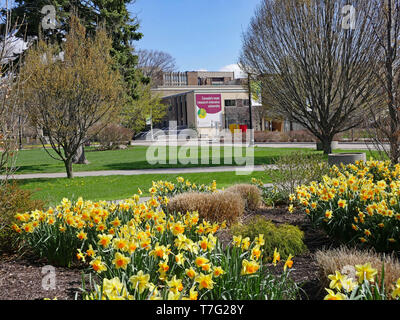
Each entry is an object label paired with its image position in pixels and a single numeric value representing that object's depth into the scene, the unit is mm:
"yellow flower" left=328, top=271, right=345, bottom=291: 2340
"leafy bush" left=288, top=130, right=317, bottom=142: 33934
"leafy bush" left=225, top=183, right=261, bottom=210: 7426
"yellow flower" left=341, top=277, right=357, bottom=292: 2311
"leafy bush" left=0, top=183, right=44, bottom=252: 4527
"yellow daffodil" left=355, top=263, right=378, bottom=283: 2396
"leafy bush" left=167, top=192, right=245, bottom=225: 5984
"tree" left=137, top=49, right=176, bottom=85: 52656
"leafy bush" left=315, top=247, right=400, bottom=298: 3061
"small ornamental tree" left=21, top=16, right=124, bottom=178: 12227
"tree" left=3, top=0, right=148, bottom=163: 18797
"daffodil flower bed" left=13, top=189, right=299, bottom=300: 2648
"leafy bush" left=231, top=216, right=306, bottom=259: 4496
